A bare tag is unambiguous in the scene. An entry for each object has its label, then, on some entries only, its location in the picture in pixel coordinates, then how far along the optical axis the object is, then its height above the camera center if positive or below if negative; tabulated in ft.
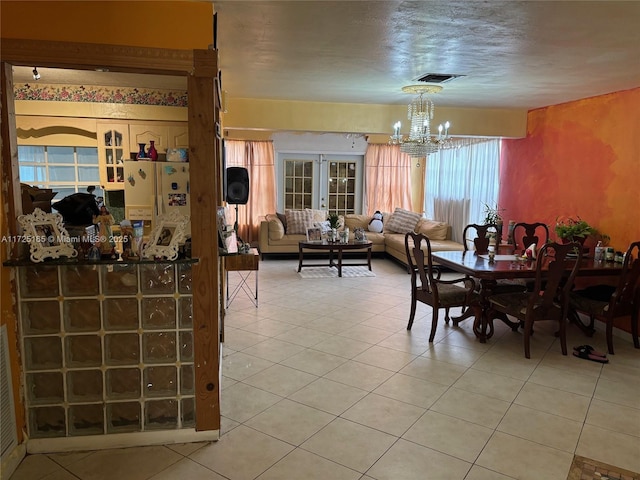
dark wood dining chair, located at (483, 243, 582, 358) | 10.88 -3.04
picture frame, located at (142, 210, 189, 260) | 7.27 -0.89
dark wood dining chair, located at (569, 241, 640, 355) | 11.72 -3.10
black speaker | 16.14 -0.04
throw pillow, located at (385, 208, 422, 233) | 26.37 -2.06
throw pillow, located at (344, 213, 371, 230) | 27.61 -2.17
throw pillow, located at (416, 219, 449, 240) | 24.36 -2.37
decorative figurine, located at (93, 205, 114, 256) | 7.32 -0.84
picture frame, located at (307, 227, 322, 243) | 24.37 -2.67
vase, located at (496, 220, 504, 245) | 16.50 -1.67
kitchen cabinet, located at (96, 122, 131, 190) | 16.06 +1.15
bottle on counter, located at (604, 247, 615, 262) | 13.20 -1.93
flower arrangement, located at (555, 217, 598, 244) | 14.15 -1.36
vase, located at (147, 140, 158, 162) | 15.66 +1.11
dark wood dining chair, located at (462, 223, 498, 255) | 15.05 -1.81
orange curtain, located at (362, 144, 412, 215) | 29.12 +0.58
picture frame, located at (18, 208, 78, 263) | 6.89 -0.86
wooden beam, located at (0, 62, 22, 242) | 6.60 +0.37
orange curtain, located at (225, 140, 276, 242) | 27.58 +0.33
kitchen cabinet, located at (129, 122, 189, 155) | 16.34 +1.85
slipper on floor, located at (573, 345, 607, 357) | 11.65 -4.30
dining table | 11.86 -2.24
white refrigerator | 15.57 -0.13
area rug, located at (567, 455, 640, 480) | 6.90 -4.50
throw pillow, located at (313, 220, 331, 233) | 24.66 -2.28
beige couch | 23.91 -2.94
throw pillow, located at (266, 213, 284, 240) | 24.86 -2.51
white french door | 28.55 +0.30
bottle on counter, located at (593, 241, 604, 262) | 13.39 -1.96
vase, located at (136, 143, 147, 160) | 15.60 +1.09
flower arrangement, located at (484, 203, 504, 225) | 19.10 -1.15
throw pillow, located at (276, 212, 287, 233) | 26.08 -2.00
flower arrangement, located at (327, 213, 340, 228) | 23.18 -1.83
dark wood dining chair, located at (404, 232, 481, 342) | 12.43 -3.06
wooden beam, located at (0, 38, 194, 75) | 6.40 +1.90
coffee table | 21.53 -3.00
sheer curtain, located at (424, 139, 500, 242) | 20.57 +0.31
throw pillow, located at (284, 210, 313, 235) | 25.70 -2.07
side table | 14.02 -2.47
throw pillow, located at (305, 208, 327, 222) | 26.53 -1.78
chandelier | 15.60 +2.03
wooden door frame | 6.54 +0.67
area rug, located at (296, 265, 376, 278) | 21.26 -4.29
